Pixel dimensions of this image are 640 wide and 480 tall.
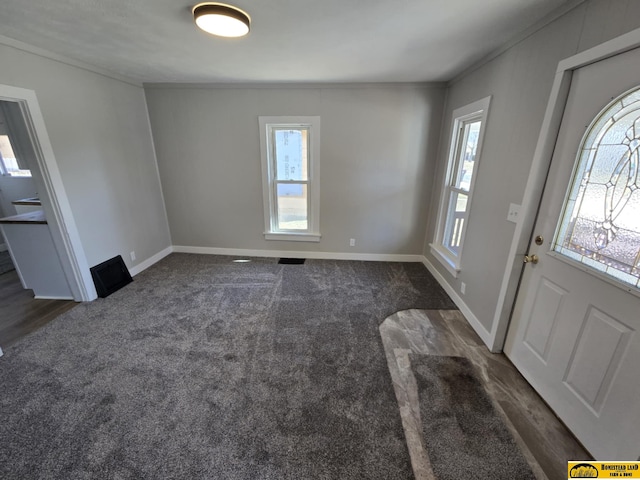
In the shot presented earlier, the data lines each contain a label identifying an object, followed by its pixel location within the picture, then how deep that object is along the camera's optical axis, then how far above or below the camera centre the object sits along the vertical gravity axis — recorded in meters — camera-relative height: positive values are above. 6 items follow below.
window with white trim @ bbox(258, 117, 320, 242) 3.49 -0.23
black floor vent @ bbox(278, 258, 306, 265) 3.80 -1.48
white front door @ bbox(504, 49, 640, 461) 1.21 -0.65
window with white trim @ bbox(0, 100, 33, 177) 2.23 +0.21
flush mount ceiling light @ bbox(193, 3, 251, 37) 1.52 +0.84
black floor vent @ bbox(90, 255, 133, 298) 2.85 -1.32
